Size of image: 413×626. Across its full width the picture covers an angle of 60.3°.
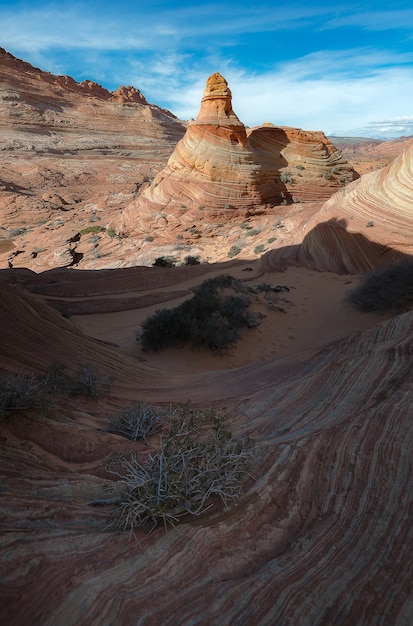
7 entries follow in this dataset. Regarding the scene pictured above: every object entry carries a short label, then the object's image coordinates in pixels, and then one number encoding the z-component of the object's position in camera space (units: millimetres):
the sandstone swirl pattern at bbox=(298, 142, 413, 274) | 10305
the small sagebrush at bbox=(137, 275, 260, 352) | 7230
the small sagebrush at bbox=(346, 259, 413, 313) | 7688
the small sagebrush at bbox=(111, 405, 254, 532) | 1887
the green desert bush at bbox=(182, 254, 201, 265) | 15539
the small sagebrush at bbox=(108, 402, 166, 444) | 3252
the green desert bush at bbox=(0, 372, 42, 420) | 2830
